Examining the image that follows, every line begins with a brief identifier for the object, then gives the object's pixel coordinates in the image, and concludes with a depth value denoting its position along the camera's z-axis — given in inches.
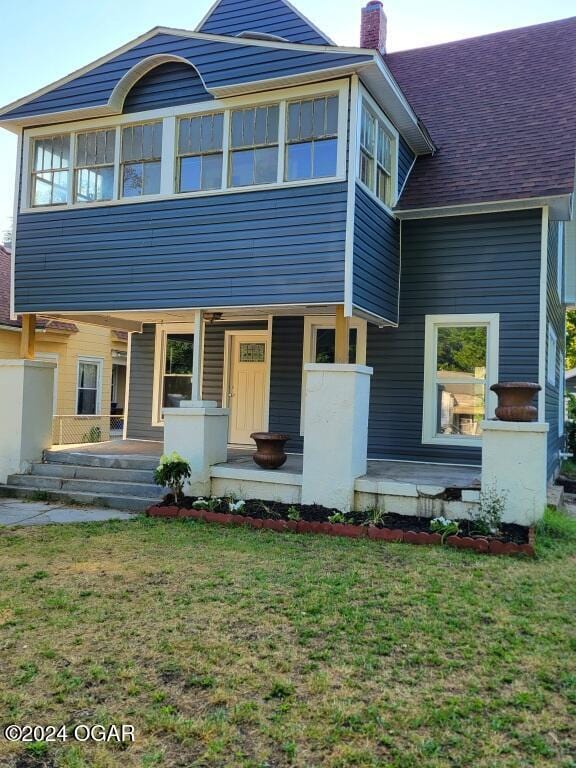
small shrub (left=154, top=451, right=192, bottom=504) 288.8
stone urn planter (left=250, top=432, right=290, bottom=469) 308.5
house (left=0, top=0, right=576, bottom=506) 294.5
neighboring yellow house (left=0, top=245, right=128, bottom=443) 577.9
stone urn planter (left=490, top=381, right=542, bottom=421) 255.6
